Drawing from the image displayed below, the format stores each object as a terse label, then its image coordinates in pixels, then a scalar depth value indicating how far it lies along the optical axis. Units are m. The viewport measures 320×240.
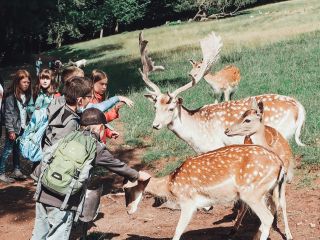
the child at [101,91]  6.25
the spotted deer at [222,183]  5.20
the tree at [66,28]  29.57
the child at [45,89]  7.27
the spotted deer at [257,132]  6.18
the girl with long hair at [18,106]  8.02
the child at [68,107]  4.61
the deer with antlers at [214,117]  7.14
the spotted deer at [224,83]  13.30
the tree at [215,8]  52.47
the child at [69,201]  4.29
